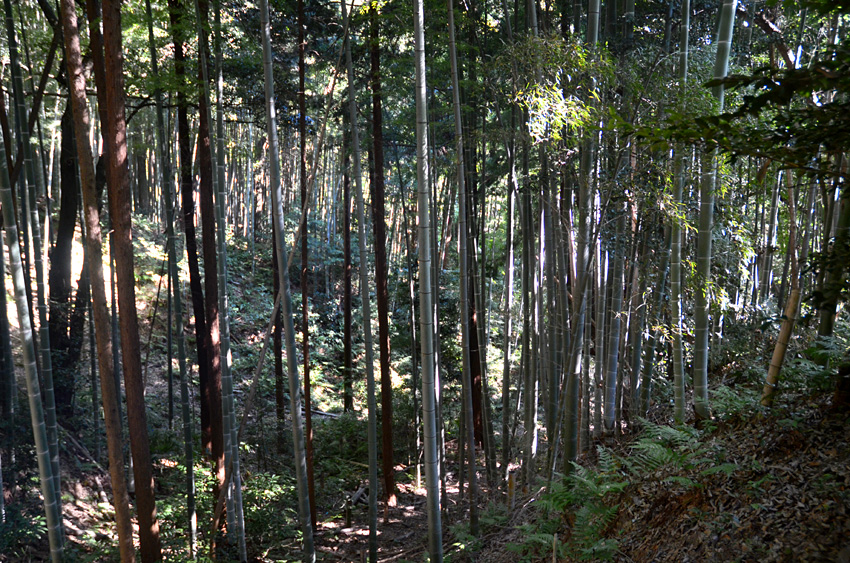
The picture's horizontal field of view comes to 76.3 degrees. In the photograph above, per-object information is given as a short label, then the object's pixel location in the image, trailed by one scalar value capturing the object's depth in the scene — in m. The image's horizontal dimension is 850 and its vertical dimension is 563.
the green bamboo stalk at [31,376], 3.62
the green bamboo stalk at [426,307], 3.00
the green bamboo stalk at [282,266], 3.49
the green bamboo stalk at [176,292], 5.30
